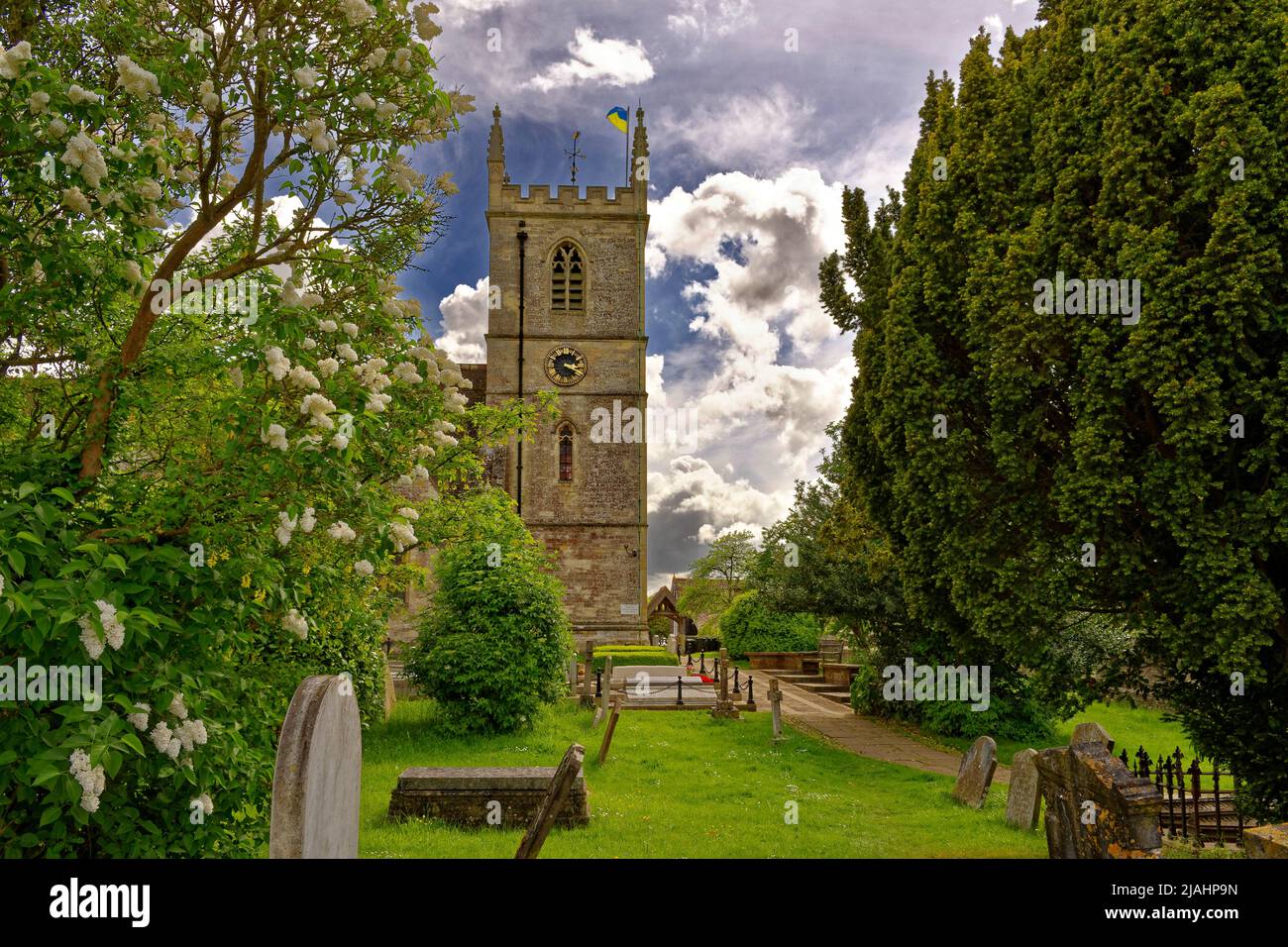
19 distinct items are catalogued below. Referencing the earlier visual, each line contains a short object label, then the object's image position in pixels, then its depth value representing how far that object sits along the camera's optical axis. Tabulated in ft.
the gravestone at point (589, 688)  61.67
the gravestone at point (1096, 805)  17.85
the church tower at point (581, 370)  104.06
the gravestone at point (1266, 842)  15.52
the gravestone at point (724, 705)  59.06
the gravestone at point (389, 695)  52.95
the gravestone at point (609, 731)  37.70
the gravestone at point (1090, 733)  31.96
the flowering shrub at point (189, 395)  13.61
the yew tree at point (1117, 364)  23.27
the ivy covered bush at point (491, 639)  45.96
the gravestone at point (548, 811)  18.56
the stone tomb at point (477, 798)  28.32
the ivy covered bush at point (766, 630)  103.19
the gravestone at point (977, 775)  34.99
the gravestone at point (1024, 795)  30.99
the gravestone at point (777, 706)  51.31
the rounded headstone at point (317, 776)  13.61
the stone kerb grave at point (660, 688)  65.05
